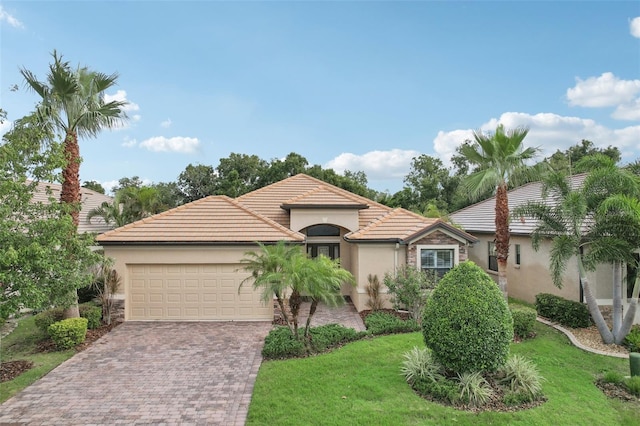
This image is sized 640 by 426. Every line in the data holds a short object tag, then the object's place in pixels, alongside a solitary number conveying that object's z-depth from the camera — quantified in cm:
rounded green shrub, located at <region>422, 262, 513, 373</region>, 730
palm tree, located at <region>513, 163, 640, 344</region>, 1040
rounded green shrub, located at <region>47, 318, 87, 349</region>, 1083
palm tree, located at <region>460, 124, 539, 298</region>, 1204
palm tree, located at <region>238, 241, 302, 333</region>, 969
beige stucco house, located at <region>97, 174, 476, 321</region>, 1395
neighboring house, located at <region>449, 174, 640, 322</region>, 1283
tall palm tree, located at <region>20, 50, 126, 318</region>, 1152
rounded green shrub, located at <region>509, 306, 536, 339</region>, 1140
